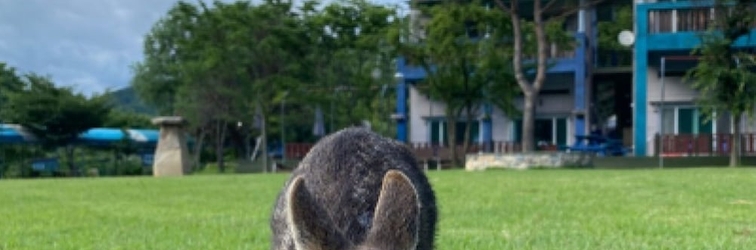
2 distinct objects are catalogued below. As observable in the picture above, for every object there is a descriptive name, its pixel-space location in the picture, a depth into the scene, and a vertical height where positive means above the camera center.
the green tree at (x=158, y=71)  60.84 +4.67
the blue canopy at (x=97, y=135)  39.62 +0.41
